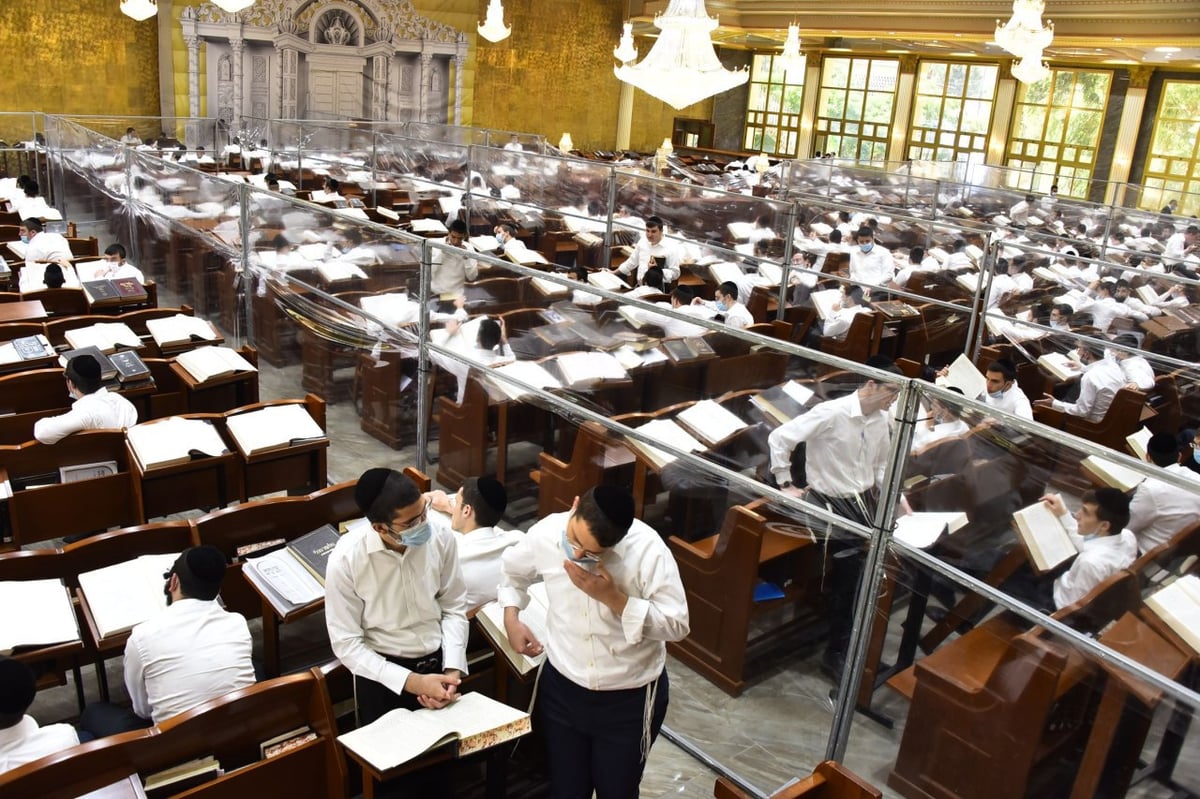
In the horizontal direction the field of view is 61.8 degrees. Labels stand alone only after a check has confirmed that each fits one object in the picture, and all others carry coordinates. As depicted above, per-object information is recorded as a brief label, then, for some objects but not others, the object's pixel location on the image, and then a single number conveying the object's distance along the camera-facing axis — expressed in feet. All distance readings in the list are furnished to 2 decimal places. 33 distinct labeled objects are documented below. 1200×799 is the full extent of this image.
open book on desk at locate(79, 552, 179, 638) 11.61
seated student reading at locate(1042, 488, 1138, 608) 9.79
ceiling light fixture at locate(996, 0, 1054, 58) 38.01
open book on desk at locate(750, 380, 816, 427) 13.67
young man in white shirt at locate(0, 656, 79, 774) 9.06
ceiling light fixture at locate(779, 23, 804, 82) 54.03
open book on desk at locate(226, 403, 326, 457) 16.94
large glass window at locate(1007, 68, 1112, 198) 68.64
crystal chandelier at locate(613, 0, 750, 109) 28.27
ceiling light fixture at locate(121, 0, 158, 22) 51.06
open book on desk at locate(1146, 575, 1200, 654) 8.87
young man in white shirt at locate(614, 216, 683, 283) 33.45
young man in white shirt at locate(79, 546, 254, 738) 10.49
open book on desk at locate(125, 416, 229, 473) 15.84
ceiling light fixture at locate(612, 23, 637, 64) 62.13
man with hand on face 8.98
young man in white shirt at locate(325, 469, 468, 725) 9.78
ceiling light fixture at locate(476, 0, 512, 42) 58.44
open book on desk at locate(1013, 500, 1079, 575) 10.11
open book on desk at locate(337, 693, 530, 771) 9.08
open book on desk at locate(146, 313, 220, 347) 21.49
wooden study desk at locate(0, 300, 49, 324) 22.13
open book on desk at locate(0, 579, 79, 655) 11.12
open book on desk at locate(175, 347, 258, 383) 19.85
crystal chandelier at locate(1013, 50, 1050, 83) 41.68
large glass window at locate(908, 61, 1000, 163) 74.02
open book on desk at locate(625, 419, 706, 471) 13.88
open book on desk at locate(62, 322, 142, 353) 20.68
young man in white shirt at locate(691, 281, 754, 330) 27.09
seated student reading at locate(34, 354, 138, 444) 16.33
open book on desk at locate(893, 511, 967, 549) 10.69
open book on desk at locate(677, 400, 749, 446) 14.14
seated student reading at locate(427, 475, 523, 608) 12.51
